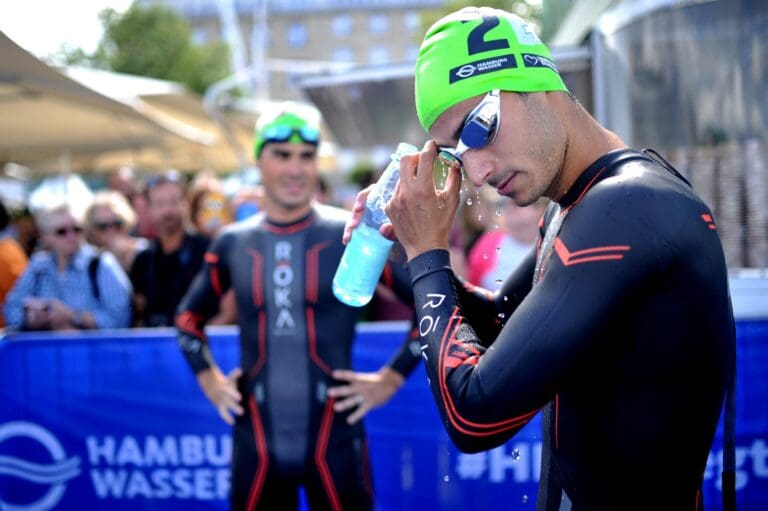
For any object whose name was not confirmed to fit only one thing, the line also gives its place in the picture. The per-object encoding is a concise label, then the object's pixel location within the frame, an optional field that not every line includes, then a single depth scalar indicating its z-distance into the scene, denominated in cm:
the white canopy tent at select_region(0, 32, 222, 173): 664
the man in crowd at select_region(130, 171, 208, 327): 547
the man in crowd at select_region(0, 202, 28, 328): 597
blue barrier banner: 455
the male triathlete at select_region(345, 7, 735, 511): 148
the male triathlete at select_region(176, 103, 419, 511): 349
